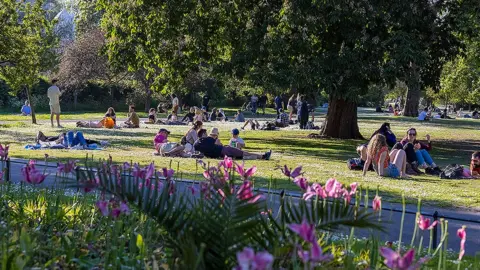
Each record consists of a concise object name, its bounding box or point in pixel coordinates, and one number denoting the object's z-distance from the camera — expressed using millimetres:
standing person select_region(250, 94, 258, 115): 52125
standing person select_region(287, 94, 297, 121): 42006
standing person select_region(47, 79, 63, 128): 27031
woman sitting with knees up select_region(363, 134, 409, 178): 14641
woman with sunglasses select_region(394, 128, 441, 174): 16031
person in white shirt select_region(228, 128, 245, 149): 18734
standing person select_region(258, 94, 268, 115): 53856
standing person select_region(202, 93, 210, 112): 50750
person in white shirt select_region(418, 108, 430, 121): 47609
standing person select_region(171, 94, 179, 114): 39719
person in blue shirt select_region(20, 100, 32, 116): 42062
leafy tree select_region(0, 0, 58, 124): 24734
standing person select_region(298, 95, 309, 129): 33500
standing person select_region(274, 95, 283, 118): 48594
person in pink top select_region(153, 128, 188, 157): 17797
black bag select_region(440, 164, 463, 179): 15148
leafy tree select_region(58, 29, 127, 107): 50969
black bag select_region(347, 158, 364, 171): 16016
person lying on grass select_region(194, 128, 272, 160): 17250
